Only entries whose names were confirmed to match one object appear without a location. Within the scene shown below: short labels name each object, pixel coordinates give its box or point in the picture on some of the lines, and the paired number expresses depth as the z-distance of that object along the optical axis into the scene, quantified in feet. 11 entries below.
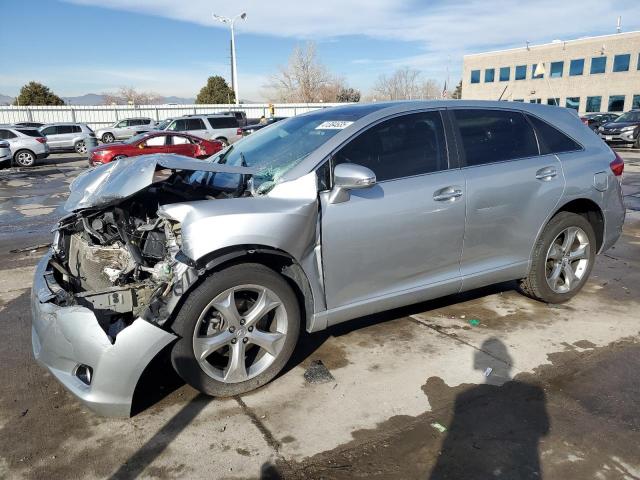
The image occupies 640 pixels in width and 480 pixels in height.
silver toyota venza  9.26
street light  149.50
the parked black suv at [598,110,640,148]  70.95
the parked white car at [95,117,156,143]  94.89
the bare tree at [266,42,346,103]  207.31
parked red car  55.67
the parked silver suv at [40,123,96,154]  86.22
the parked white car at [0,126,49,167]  67.46
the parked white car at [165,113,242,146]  78.23
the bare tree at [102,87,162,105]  245.82
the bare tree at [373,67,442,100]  233.14
